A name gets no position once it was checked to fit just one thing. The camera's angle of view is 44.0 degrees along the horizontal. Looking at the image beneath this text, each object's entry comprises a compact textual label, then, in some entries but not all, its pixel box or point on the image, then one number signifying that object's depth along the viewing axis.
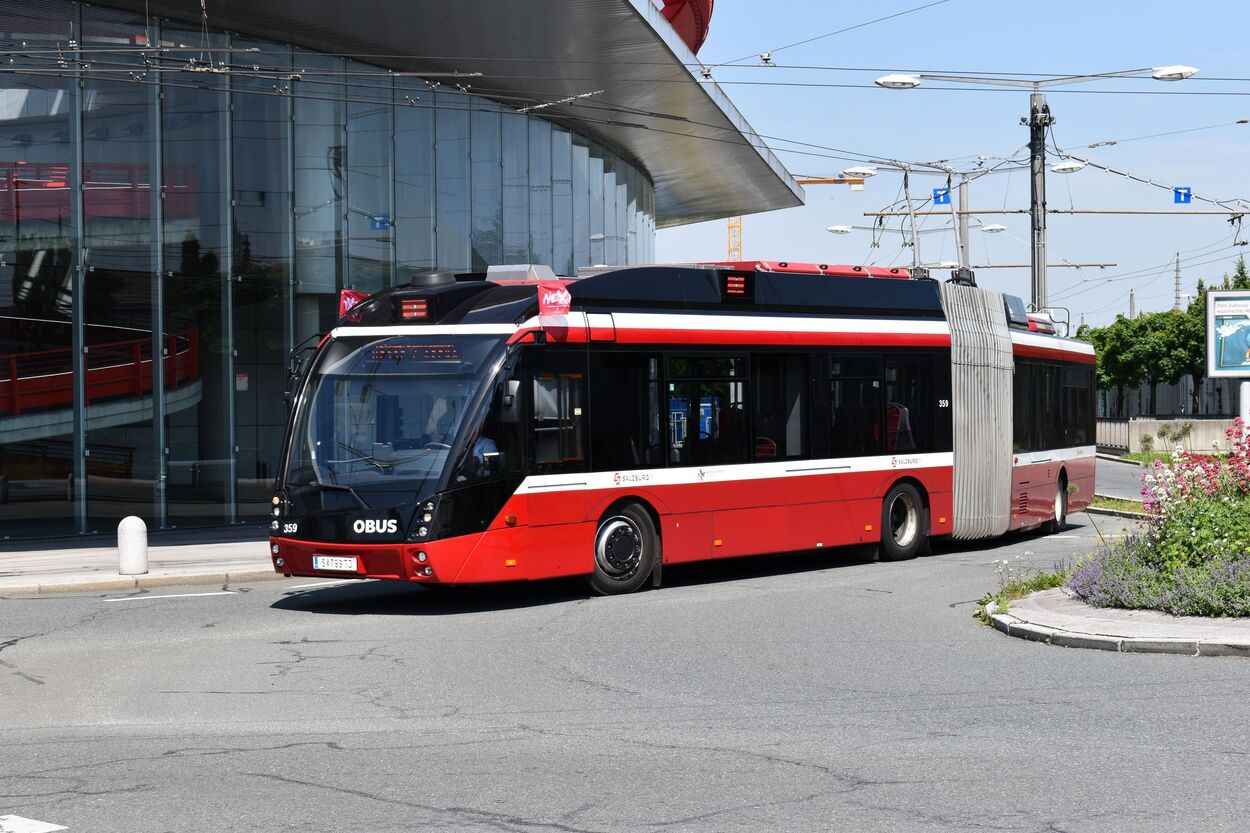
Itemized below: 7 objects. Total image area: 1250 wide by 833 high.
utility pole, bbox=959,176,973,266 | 35.41
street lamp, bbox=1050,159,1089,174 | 31.75
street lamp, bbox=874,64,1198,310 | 26.66
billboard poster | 32.69
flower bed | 11.87
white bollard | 17.48
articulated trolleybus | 13.56
